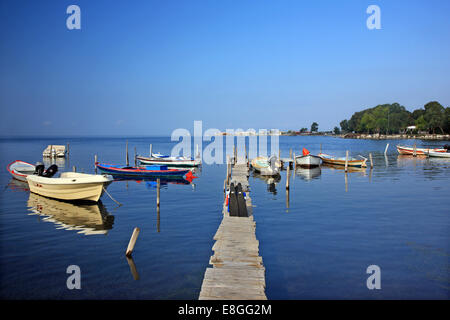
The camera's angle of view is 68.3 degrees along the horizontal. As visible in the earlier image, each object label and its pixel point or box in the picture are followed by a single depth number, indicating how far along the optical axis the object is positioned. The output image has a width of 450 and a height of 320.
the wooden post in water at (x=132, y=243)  13.86
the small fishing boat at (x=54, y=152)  67.88
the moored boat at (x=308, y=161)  48.85
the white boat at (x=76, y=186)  24.47
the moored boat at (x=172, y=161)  48.44
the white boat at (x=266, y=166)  41.31
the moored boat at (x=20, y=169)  36.62
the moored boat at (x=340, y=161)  48.09
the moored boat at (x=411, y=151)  64.88
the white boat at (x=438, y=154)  59.88
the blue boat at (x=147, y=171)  38.94
